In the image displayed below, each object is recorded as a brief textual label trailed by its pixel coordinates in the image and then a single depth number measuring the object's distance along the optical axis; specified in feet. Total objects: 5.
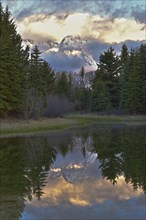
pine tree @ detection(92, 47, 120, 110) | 272.31
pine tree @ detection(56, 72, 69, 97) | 326.44
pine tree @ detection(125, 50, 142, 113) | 230.48
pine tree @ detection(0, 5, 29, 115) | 149.47
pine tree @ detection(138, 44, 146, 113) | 231.09
